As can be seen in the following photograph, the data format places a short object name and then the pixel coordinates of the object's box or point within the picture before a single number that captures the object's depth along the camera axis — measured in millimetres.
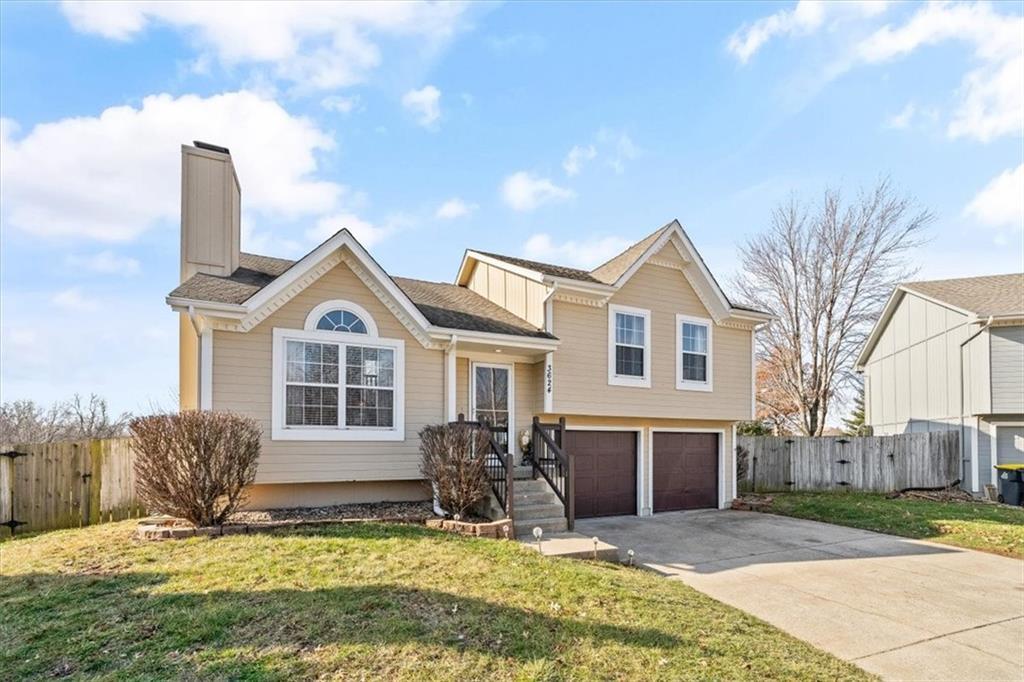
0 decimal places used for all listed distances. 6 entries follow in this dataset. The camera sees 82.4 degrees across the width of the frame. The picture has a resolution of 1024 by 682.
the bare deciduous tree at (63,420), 22250
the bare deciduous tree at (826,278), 24844
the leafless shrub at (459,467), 9305
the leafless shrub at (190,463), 7781
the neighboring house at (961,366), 17516
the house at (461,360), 9672
